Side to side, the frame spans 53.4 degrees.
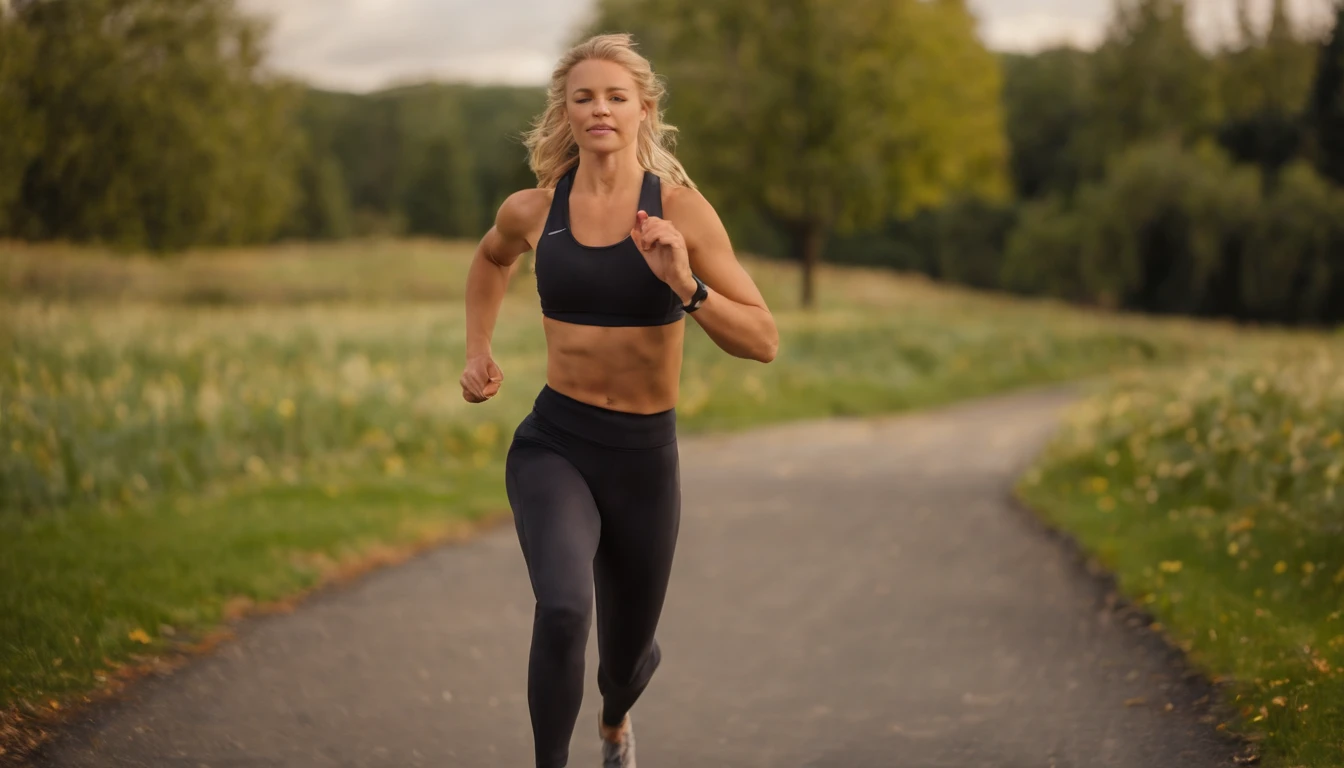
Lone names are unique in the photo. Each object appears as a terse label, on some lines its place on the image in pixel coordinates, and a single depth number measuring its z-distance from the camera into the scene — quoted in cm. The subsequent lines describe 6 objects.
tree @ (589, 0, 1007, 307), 3016
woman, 354
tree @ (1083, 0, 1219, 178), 5038
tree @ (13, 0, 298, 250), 1831
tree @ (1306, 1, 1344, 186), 3784
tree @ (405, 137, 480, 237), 7769
